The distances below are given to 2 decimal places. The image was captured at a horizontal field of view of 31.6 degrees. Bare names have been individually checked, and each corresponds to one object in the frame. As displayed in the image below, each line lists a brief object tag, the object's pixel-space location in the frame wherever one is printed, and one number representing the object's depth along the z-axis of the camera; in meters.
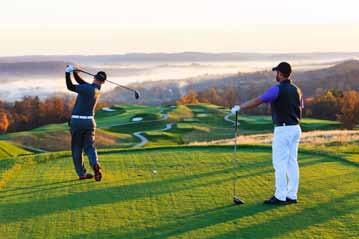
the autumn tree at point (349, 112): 62.00
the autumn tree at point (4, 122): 60.99
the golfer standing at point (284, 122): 9.59
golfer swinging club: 11.69
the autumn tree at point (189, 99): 95.68
